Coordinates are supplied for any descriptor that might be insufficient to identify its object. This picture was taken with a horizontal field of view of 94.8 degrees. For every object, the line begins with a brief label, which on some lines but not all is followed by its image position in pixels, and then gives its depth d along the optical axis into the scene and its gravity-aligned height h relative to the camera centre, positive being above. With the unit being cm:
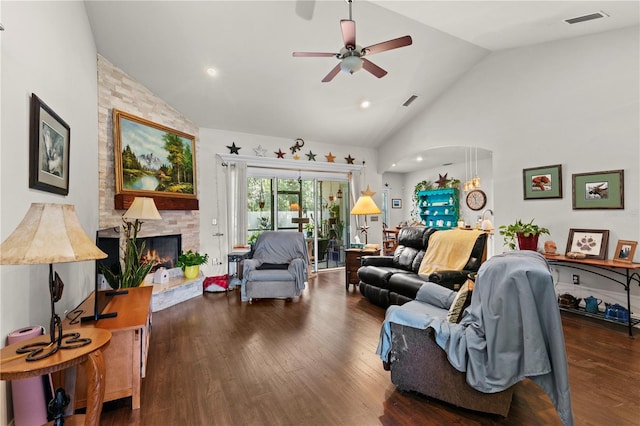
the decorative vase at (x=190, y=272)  468 -90
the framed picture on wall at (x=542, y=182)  410 +42
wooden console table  324 -74
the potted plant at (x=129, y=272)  301 -60
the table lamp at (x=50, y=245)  125 -13
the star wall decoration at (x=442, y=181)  880 +95
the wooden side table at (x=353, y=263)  500 -85
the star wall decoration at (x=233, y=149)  558 +125
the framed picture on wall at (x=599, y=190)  359 +26
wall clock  783 +34
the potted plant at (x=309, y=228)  652 -32
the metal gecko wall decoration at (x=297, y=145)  619 +146
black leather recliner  333 -79
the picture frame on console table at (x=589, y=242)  363 -41
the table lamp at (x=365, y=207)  504 +10
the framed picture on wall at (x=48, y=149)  179 +47
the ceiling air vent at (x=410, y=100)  538 +209
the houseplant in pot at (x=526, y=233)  399 -32
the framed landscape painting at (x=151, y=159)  396 +86
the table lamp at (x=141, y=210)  353 +7
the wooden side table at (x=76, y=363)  122 -63
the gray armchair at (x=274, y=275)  431 -89
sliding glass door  599 +6
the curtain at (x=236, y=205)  552 +19
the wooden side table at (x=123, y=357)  197 -96
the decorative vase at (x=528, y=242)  398 -42
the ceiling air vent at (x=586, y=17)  329 +222
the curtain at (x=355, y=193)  685 +47
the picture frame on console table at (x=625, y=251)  337 -48
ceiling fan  273 +161
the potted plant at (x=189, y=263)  468 -77
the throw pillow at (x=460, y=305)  206 -66
